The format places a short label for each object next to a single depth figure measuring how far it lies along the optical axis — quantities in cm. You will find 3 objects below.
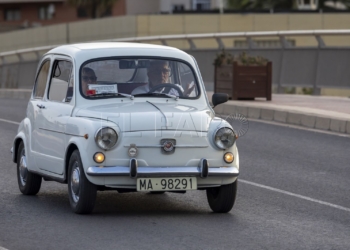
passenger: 1433
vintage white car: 1286
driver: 1445
